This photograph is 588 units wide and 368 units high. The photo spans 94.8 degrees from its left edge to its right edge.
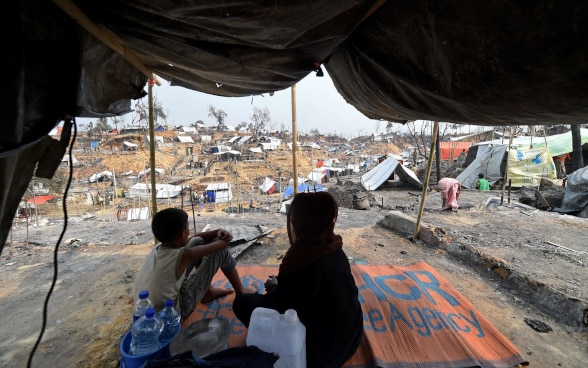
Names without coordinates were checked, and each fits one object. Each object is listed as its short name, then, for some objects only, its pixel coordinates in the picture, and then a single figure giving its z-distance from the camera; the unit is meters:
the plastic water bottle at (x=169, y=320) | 1.73
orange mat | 1.94
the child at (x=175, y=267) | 1.84
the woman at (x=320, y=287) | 1.62
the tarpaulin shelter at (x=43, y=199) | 17.72
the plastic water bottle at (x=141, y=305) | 1.62
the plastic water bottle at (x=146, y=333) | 1.46
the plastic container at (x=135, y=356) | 1.40
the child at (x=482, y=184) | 12.64
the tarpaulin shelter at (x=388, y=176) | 14.52
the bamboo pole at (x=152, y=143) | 2.71
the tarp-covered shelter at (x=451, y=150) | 28.15
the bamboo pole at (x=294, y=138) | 3.81
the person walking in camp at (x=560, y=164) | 15.10
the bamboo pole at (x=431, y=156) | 4.03
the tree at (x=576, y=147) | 12.70
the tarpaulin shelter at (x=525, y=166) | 13.09
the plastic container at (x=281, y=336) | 1.48
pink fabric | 7.70
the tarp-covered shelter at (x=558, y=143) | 14.87
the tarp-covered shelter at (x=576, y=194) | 9.20
